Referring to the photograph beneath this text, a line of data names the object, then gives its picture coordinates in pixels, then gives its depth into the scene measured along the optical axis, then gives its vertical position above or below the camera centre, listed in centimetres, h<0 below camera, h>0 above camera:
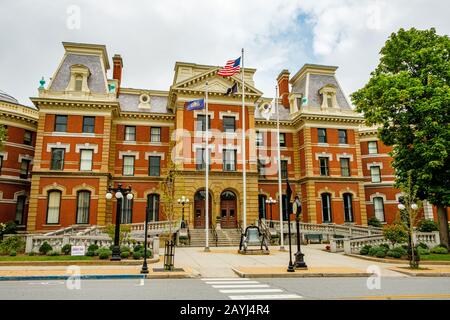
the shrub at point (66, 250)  1920 -187
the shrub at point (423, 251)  2062 -226
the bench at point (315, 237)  3152 -196
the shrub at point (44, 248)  1897 -176
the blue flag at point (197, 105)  2670 +922
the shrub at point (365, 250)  2108 -217
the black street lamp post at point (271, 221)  3192 -45
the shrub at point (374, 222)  3767 -66
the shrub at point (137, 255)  1781 -204
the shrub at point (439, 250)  2111 -221
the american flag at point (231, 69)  2570 +1164
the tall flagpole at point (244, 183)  2512 +260
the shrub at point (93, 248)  1844 -169
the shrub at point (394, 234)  2066 -116
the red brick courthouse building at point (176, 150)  3139 +724
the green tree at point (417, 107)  2169 +762
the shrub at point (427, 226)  3284 -101
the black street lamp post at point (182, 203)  2930 +137
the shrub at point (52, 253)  1856 -198
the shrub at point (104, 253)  1742 -192
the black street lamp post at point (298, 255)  1543 -182
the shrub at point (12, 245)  1917 -159
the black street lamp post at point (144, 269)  1367 -216
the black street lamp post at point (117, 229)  1712 -60
